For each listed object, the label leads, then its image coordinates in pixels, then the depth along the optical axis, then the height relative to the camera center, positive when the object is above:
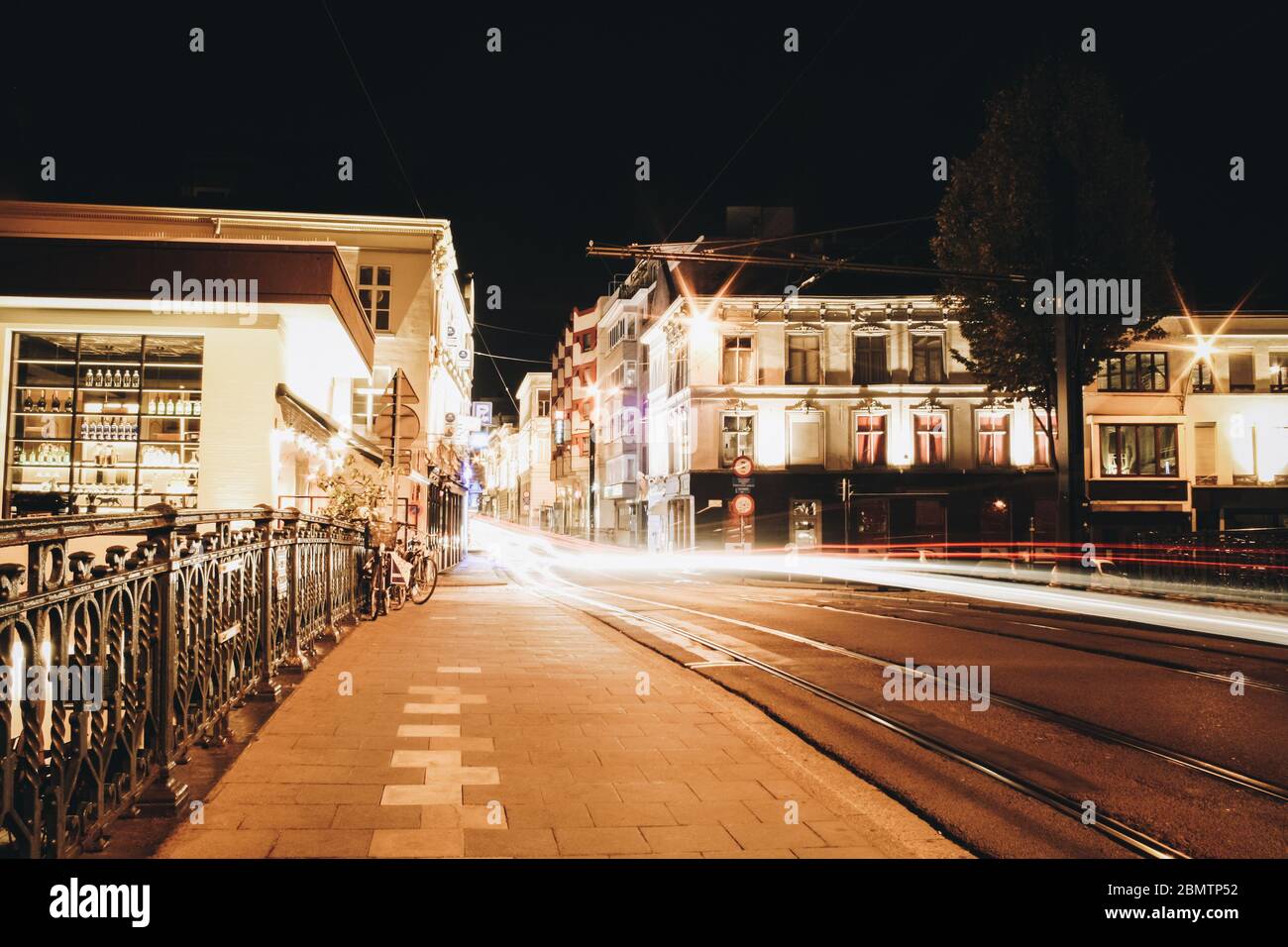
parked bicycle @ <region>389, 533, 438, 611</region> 16.59 -1.30
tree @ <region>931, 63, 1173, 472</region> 24.61 +7.59
